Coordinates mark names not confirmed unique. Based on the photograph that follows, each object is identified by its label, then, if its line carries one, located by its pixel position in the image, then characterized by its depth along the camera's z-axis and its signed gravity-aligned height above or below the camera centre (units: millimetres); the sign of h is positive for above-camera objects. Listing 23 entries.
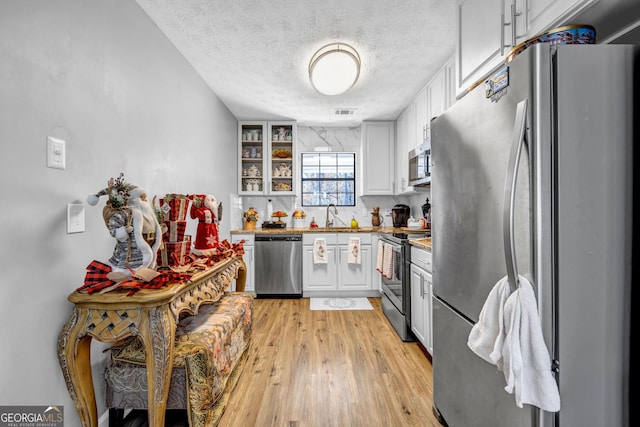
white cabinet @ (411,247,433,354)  2270 -652
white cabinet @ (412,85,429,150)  3117 +1087
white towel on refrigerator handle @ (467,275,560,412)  871 -410
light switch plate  1248 +272
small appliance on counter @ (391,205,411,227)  4258 +21
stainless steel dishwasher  4016 -692
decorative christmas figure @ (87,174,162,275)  1318 -36
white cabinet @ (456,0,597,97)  1109 +837
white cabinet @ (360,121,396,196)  4297 +885
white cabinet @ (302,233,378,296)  4055 -741
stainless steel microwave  2857 +523
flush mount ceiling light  2352 +1199
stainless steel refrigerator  891 +1
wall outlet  1353 -7
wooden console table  1215 -479
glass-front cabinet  4383 +873
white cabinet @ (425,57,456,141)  2588 +1155
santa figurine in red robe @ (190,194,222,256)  1996 -45
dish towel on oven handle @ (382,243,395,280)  3035 -475
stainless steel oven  2691 -690
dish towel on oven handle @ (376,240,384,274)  3352 -437
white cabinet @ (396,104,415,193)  3619 +967
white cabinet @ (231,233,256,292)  4039 -534
